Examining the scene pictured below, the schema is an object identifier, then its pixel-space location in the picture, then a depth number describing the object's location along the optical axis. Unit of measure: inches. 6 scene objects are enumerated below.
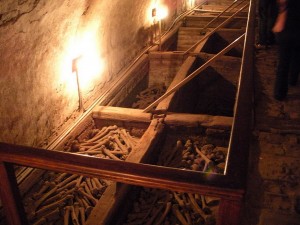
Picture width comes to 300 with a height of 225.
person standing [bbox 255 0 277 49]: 215.2
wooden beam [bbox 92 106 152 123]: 194.9
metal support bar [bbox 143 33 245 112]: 174.1
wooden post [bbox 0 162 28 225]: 58.0
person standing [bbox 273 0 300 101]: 136.9
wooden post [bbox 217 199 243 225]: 42.7
